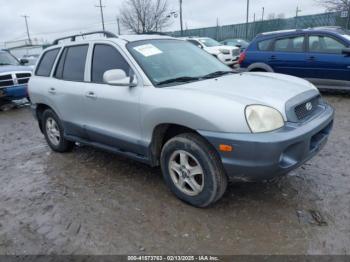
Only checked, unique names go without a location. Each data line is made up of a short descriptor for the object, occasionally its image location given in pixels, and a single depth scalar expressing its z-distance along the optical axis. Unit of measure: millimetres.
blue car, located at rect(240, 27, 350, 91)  7328
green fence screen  26027
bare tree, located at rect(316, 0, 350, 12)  22122
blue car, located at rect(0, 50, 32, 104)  8828
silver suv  2721
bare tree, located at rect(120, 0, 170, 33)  34031
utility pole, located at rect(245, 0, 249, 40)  31734
